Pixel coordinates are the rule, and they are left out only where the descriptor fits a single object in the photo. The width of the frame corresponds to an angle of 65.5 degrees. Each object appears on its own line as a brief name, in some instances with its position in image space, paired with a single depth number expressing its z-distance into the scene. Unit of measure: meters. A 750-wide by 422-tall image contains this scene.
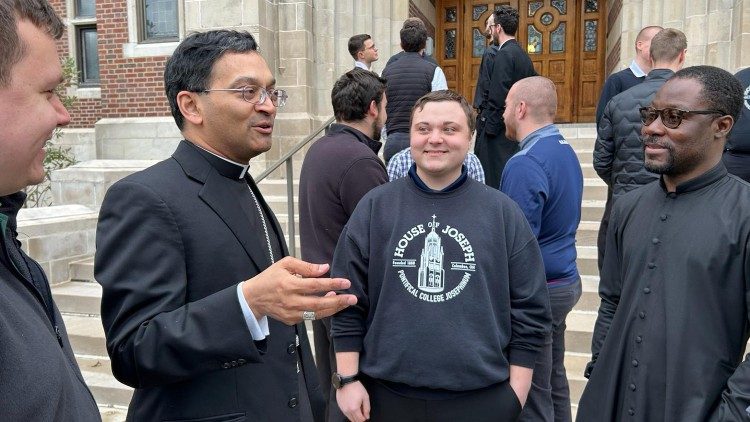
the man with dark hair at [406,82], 5.23
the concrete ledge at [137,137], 8.52
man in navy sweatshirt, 2.13
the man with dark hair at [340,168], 3.03
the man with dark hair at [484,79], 5.18
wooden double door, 10.20
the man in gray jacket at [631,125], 3.71
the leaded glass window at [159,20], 8.66
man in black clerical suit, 1.38
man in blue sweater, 2.87
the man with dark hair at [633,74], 4.66
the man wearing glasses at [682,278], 1.78
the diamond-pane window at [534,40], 10.43
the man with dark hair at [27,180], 0.90
